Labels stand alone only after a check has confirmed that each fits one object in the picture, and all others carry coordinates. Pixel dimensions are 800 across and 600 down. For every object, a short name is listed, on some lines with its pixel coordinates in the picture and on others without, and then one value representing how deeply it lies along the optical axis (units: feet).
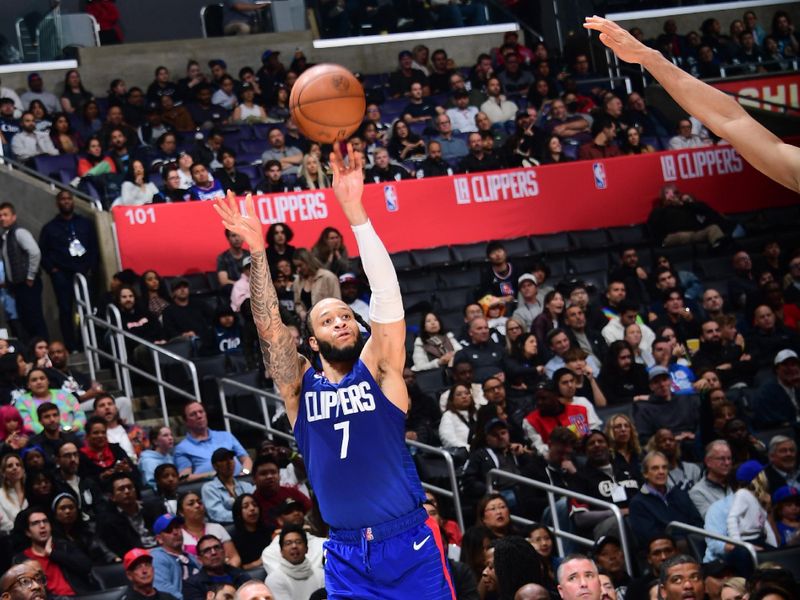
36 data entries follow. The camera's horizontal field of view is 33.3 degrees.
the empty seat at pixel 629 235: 51.67
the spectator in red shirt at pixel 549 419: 36.91
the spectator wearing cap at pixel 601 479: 34.58
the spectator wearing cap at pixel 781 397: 39.50
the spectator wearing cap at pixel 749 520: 32.76
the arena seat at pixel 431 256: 49.65
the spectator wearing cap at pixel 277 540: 29.78
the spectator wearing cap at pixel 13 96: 54.49
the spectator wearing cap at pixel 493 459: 35.17
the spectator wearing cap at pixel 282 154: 51.62
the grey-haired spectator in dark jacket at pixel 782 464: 35.29
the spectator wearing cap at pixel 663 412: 39.24
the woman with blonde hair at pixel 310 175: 50.08
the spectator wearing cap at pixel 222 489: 33.32
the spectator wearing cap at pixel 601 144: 54.03
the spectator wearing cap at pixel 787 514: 33.17
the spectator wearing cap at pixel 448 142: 53.98
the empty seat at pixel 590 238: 51.55
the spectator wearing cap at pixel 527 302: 44.16
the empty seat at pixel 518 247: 50.29
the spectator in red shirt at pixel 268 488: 32.94
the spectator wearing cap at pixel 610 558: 30.27
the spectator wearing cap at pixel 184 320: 42.22
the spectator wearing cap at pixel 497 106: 57.11
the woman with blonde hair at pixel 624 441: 35.88
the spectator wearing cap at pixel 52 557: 29.66
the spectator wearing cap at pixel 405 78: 59.36
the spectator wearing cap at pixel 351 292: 42.24
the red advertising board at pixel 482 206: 47.55
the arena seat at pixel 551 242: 51.06
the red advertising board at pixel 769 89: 60.13
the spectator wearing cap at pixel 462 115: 56.44
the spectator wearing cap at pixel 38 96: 55.31
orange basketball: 23.39
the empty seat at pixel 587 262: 49.83
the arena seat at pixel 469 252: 50.08
